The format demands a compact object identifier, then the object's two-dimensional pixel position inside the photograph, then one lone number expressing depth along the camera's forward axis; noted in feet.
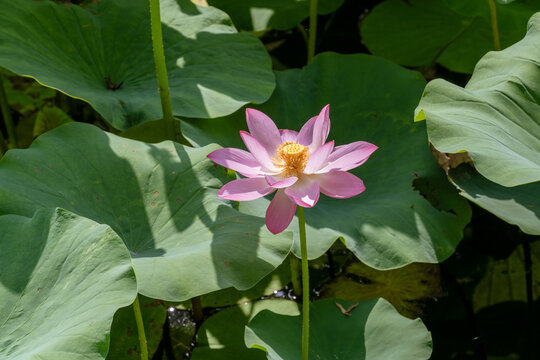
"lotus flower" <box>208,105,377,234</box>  7.49
